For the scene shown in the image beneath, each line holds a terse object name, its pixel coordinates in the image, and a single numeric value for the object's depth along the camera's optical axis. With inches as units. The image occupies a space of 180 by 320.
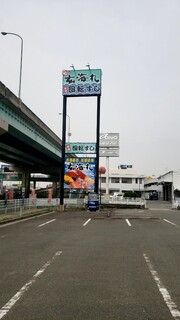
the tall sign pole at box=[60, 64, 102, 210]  1040.6
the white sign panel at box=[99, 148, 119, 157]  1615.4
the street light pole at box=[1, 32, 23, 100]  683.5
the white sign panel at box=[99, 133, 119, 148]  1624.7
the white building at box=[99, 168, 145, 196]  3050.2
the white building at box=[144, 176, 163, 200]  2945.9
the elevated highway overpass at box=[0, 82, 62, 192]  687.3
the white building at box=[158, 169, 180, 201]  2116.4
